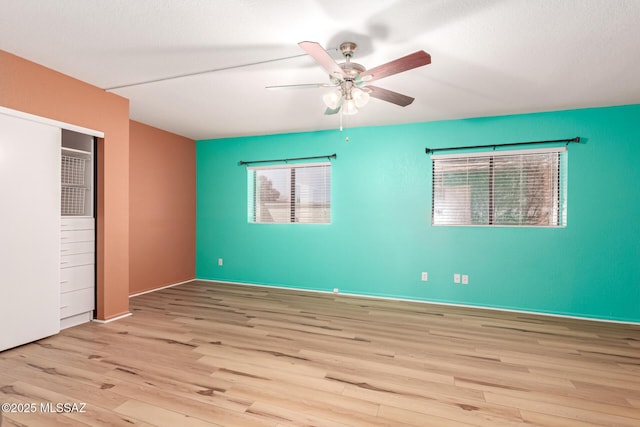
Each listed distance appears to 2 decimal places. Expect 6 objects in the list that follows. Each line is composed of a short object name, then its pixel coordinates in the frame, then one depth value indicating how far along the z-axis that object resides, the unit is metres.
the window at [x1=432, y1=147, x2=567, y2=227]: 3.82
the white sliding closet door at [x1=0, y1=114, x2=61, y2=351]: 2.57
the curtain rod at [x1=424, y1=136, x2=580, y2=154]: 3.66
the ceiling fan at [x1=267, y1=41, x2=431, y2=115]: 1.88
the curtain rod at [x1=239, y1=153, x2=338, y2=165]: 4.68
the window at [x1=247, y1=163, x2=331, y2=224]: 4.82
